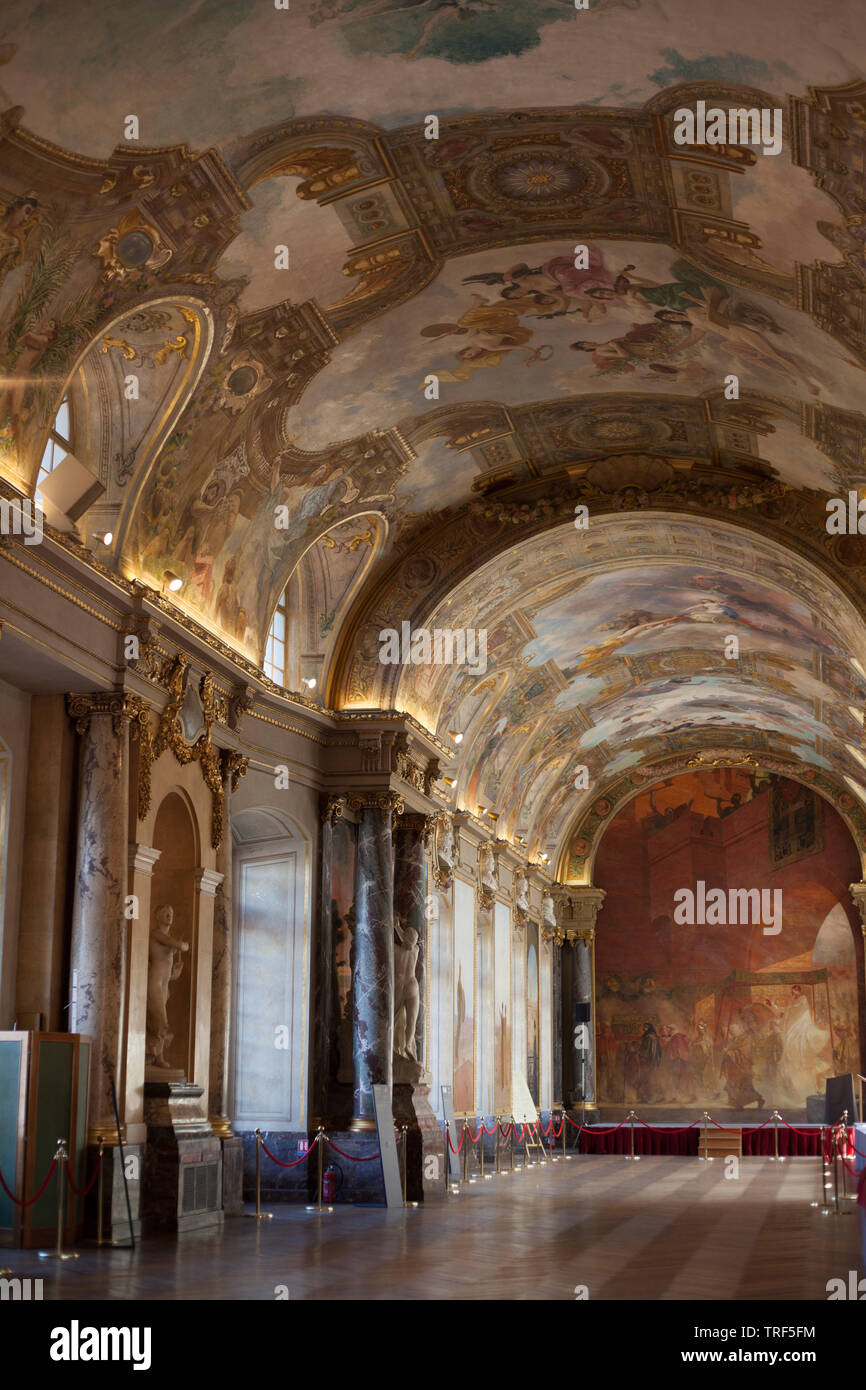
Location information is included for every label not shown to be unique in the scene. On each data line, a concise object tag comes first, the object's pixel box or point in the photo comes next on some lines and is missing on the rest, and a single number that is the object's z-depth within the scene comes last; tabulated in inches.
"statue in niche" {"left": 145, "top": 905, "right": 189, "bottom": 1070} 670.5
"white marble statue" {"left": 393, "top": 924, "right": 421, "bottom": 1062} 905.5
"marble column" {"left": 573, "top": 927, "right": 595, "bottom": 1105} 1620.3
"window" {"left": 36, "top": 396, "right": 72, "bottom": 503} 621.6
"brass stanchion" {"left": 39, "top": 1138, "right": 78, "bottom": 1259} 518.0
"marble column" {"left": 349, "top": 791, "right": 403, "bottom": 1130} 842.8
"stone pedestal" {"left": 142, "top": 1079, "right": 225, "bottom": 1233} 628.1
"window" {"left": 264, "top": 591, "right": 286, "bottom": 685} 886.4
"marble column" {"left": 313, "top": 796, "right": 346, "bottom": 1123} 844.0
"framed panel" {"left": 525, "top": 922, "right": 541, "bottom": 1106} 1460.4
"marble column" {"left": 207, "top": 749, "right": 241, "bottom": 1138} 720.3
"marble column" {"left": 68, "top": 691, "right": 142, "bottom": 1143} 605.6
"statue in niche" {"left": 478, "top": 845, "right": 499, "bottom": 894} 1277.2
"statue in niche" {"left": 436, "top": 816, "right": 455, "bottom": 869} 1099.9
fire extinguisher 800.3
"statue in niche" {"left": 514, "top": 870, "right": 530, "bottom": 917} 1433.1
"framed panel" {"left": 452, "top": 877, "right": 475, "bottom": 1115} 1149.7
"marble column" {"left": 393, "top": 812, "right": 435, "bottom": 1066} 930.7
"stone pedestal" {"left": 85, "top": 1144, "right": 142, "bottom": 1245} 579.8
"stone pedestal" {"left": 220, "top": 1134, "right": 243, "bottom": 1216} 711.7
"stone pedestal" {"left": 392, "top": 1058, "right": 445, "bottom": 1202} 856.9
